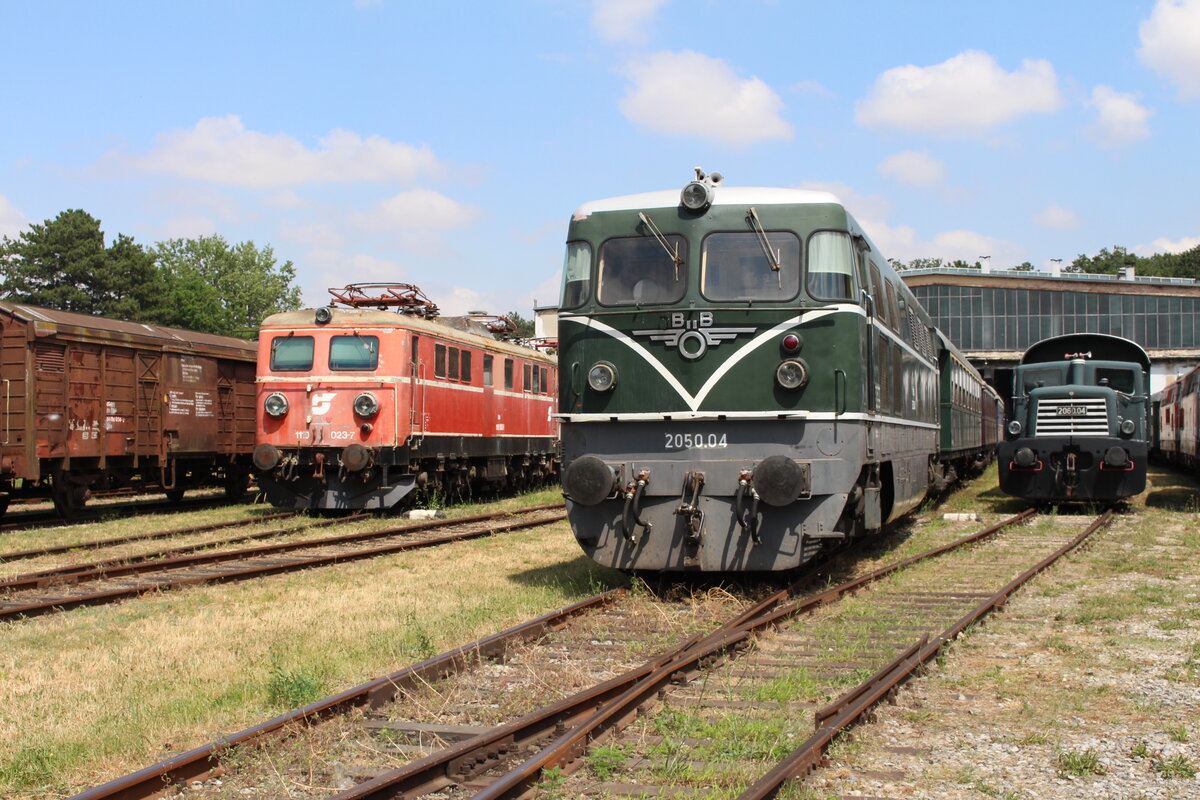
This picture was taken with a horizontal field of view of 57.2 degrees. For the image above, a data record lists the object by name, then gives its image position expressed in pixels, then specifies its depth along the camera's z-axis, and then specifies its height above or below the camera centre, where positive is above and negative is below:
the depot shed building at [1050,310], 54.28 +6.61
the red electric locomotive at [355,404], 17.39 +0.54
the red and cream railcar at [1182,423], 25.32 +0.57
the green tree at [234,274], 80.94 +12.14
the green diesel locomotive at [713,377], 9.33 +0.55
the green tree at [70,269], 61.62 +9.32
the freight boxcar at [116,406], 16.61 +0.48
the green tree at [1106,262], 112.19 +19.06
